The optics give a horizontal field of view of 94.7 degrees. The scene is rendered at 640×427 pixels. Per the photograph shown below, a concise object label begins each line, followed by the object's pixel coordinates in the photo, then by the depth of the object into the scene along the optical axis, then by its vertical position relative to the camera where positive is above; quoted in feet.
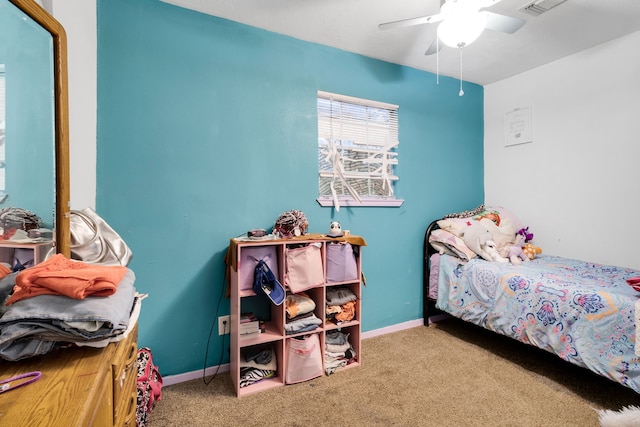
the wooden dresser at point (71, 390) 1.72 -1.16
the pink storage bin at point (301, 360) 6.20 -3.11
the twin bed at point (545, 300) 5.11 -1.88
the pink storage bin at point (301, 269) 6.17 -1.16
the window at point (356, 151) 7.86 +1.75
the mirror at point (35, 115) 2.92 +1.13
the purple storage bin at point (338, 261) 6.64 -1.07
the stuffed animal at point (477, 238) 8.04 -0.70
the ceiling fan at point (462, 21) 4.85 +3.31
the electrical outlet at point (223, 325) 6.63 -2.51
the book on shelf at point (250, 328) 6.01 -2.35
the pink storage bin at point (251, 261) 5.92 -0.96
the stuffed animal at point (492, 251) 7.93 -1.04
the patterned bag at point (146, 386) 4.76 -2.98
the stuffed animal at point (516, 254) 8.01 -1.16
